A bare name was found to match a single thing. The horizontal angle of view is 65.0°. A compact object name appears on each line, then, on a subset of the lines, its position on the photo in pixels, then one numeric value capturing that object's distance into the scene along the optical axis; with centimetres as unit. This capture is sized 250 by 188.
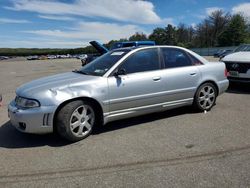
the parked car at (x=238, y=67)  576
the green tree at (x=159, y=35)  7461
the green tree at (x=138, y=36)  7222
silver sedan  305
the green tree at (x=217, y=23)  6548
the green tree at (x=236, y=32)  5731
